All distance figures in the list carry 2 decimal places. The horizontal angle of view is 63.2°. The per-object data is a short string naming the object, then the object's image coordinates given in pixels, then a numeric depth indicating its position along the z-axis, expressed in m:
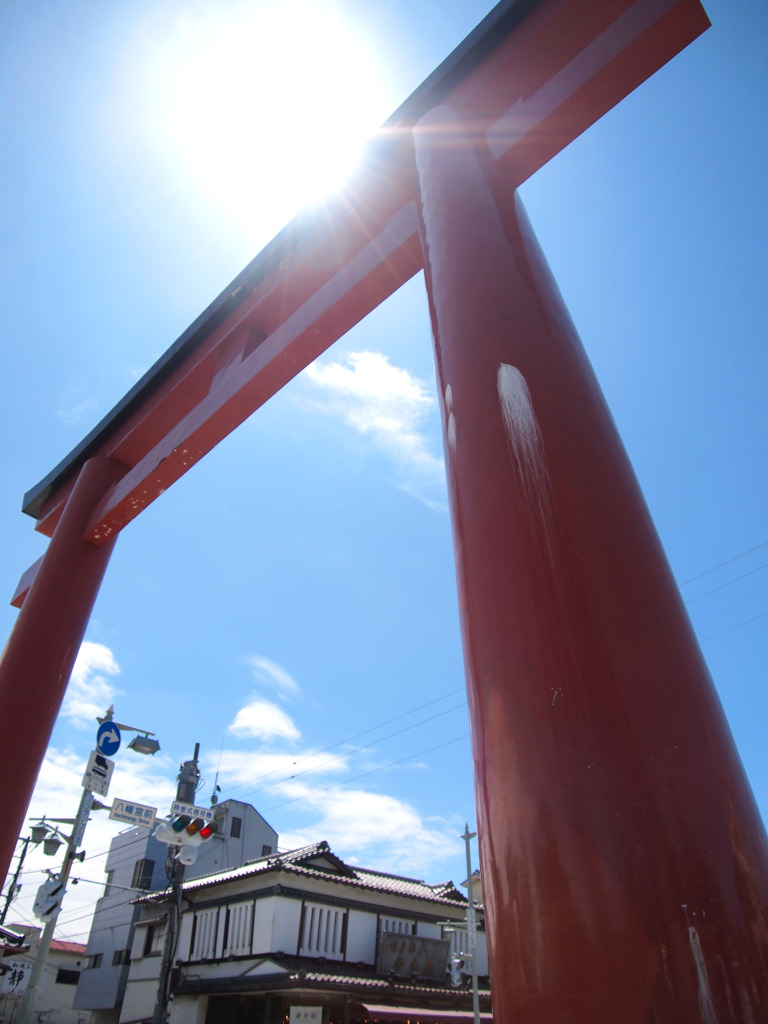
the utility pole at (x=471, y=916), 13.62
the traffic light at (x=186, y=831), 8.62
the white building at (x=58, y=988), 27.40
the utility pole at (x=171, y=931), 10.44
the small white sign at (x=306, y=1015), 13.81
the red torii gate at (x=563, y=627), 0.84
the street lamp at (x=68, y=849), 6.48
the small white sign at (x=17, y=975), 22.44
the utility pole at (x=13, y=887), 21.04
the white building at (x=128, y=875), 24.80
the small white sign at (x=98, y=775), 7.31
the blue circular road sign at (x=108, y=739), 7.50
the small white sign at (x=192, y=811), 10.03
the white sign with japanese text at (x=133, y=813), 8.76
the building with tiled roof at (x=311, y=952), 14.31
